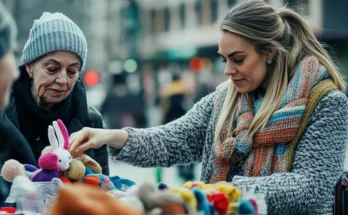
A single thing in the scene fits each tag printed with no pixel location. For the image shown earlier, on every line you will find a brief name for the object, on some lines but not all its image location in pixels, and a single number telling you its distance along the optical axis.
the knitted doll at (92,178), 3.36
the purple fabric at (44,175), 3.35
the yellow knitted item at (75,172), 3.40
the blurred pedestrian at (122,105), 17.05
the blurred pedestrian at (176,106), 13.23
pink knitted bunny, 3.37
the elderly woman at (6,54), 2.38
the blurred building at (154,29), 32.75
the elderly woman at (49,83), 4.12
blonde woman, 3.46
